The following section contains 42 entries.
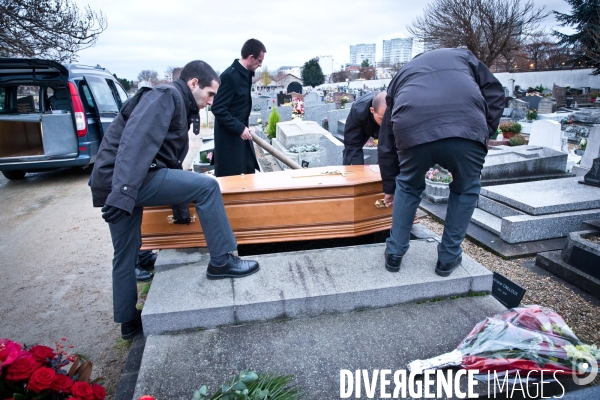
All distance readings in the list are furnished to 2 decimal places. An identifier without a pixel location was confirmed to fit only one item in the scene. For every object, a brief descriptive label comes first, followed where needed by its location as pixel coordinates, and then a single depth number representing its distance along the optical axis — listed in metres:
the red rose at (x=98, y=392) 1.42
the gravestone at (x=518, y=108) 13.58
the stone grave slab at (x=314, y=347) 1.67
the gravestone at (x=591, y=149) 6.16
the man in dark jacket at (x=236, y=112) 3.67
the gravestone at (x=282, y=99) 16.80
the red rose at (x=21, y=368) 1.32
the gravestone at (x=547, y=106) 14.88
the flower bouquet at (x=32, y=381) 1.32
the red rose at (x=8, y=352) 1.33
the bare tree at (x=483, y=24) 17.33
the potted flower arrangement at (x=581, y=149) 7.97
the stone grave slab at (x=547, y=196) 3.87
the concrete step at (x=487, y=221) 3.97
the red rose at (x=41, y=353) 1.48
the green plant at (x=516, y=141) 8.44
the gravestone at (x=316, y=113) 11.27
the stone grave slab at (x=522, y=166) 5.33
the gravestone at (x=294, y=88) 21.77
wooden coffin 2.65
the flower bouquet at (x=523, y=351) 1.63
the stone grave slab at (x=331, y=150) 6.29
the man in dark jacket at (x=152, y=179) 1.88
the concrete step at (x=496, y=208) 4.07
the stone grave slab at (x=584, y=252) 2.91
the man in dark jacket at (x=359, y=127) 3.39
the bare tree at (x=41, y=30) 6.92
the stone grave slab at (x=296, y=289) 2.02
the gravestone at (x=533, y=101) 16.59
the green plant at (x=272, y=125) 9.20
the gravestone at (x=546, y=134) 7.63
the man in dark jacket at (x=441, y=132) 1.97
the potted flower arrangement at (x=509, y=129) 9.56
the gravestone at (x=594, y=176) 4.50
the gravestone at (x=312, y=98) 14.99
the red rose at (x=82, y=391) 1.36
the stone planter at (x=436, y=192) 4.95
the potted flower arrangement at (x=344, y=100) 14.33
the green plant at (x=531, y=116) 12.12
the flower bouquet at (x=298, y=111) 11.99
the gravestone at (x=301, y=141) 6.37
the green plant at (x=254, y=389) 1.46
